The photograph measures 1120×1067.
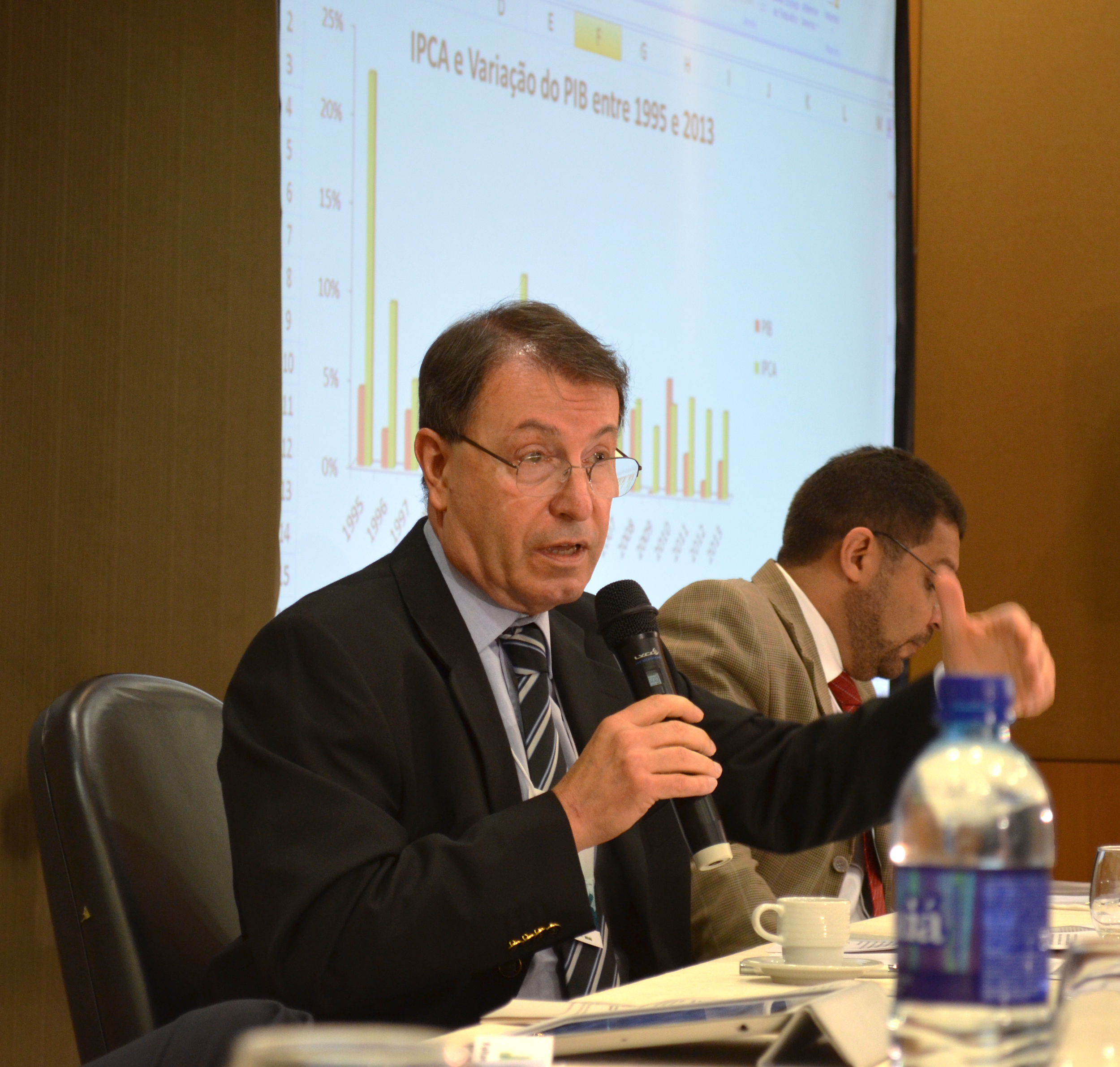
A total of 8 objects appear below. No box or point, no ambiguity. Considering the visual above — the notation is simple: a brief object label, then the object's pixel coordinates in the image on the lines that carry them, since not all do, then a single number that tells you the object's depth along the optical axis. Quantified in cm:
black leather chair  332
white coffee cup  327
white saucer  322
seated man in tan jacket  413
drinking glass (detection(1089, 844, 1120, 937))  336
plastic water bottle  271
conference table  296
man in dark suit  330
